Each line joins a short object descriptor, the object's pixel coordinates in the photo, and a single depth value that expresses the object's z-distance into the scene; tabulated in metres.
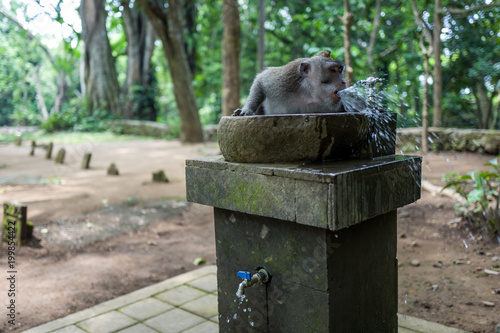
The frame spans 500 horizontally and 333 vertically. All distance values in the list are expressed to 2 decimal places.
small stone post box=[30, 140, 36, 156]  12.27
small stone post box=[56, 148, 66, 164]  10.56
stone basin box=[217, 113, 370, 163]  2.25
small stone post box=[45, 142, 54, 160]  11.49
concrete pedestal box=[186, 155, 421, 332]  2.07
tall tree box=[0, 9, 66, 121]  29.09
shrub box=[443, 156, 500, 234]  4.41
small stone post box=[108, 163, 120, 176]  9.03
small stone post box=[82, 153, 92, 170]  9.84
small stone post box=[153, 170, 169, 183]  8.29
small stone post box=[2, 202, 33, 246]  4.91
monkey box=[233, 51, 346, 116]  2.49
